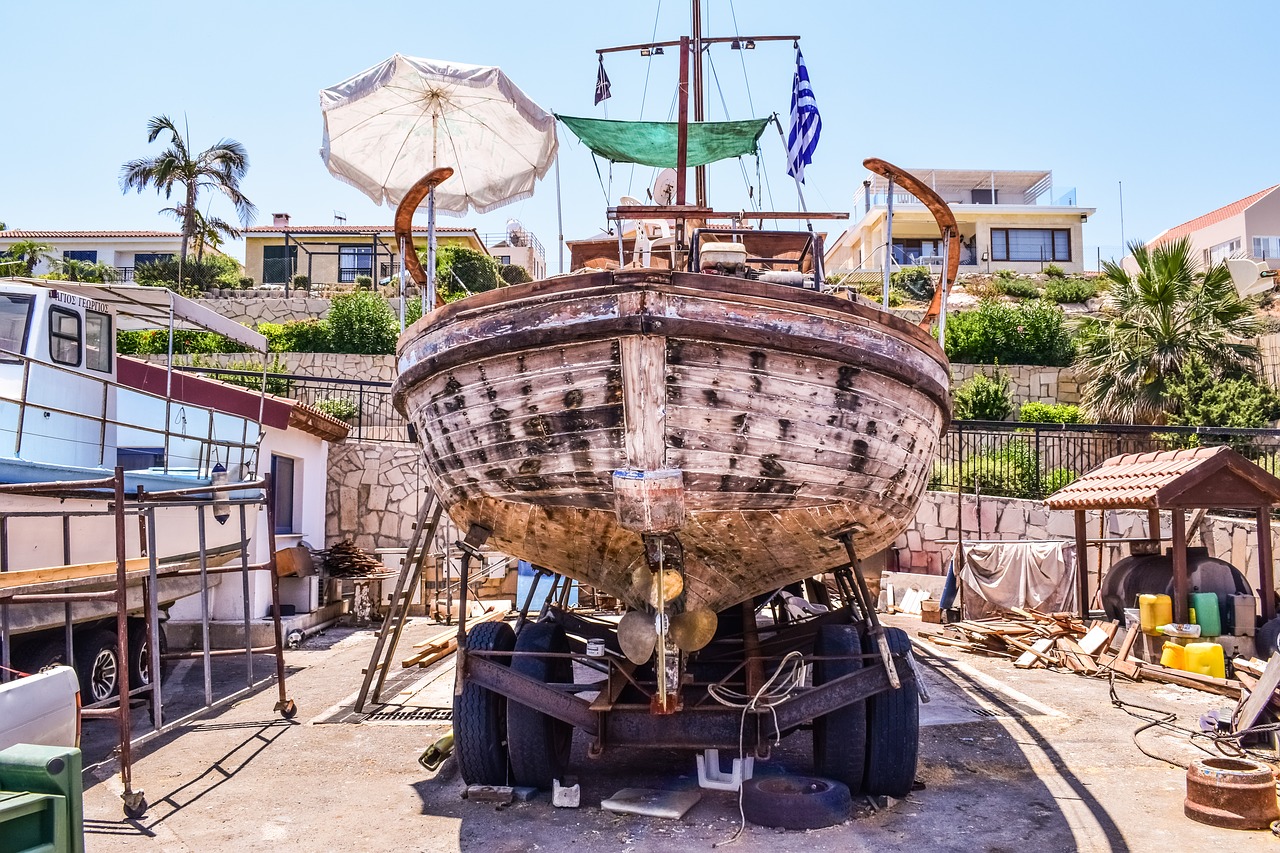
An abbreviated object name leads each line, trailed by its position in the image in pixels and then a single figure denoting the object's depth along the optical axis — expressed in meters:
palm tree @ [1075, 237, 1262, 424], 15.82
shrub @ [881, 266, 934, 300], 30.66
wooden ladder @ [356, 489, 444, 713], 6.45
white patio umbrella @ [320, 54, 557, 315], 8.69
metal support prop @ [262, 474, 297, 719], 7.58
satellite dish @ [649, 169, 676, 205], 9.72
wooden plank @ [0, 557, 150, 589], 5.93
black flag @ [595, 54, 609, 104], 10.29
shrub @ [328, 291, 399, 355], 23.45
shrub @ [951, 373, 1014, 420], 19.17
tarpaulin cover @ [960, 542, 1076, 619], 12.50
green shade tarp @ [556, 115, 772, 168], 9.00
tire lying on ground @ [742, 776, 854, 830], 4.82
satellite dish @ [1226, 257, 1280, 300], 15.91
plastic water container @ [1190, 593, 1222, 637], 9.08
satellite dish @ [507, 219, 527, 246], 44.78
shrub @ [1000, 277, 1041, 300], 30.88
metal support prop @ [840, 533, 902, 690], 5.05
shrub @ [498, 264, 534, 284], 37.42
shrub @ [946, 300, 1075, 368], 23.64
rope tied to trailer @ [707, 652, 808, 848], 4.98
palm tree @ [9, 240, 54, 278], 29.98
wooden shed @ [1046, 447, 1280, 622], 9.02
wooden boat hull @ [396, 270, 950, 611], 4.30
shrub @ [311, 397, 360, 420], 17.50
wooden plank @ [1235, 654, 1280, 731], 6.04
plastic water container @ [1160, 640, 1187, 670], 8.66
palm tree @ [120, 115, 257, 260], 30.66
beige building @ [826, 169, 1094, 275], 38.00
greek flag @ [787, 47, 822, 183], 7.41
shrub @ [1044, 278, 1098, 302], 29.98
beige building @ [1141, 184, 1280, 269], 36.72
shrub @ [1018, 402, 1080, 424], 19.47
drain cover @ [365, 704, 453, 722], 7.49
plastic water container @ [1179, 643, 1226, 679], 8.47
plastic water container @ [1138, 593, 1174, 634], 9.11
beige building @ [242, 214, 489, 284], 36.66
